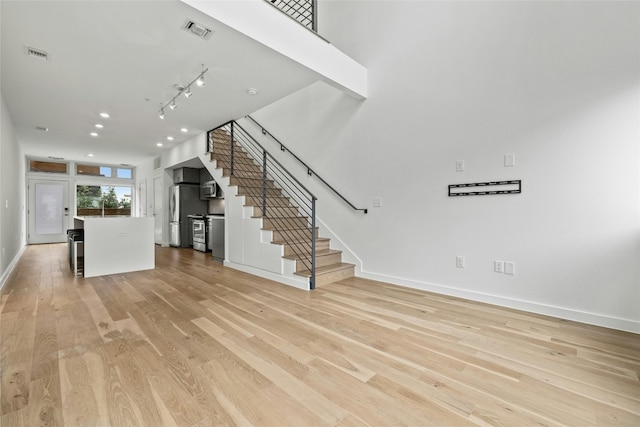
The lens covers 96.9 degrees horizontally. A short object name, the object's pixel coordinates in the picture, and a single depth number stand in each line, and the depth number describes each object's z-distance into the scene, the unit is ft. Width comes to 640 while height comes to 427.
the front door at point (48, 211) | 26.94
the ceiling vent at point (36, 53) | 9.07
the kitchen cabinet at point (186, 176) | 23.66
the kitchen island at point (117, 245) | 13.75
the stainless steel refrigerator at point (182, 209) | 23.61
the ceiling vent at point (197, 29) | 8.03
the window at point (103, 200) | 30.12
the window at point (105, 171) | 30.09
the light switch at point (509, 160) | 9.34
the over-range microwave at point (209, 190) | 22.75
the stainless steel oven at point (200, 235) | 21.31
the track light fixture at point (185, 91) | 10.77
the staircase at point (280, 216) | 12.92
